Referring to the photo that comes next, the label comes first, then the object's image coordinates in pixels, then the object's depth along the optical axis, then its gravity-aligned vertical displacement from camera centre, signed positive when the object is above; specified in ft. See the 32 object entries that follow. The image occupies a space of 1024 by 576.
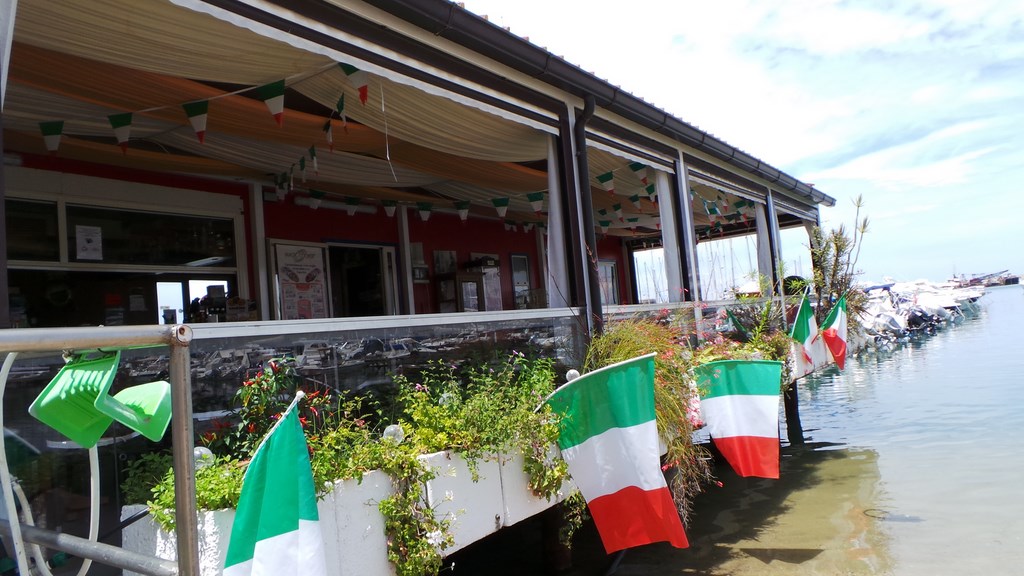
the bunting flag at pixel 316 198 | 28.23 +5.62
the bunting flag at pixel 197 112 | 16.08 +5.40
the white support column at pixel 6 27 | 8.86 +4.32
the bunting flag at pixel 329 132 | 18.47 +5.44
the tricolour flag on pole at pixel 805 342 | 27.55 -2.00
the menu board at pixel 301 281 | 27.50 +2.27
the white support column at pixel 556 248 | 19.85 +1.92
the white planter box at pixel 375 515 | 9.10 -2.85
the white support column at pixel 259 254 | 26.30 +3.28
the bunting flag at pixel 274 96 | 15.23 +5.38
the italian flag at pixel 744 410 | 17.70 -2.86
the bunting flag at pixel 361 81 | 14.97 +5.47
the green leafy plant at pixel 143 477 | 9.68 -1.77
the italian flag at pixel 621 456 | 13.35 -2.85
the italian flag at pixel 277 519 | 6.70 -1.77
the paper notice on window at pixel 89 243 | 21.63 +3.52
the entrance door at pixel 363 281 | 30.63 +2.33
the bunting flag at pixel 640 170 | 25.76 +5.25
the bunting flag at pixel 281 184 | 25.20 +5.66
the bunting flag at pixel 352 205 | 30.09 +5.55
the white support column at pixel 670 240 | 26.37 +2.49
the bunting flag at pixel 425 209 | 32.73 +5.57
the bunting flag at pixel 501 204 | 31.09 +5.20
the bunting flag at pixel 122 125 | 16.80 +5.54
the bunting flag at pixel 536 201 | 29.89 +5.18
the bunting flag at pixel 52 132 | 17.00 +5.60
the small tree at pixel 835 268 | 33.19 +1.11
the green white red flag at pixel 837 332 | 30.68 -1.81
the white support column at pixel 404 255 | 33.17 +3.49
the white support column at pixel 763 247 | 36.17 +2.59
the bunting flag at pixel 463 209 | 32.48 +5.33
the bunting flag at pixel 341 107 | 16.17 +5.31
